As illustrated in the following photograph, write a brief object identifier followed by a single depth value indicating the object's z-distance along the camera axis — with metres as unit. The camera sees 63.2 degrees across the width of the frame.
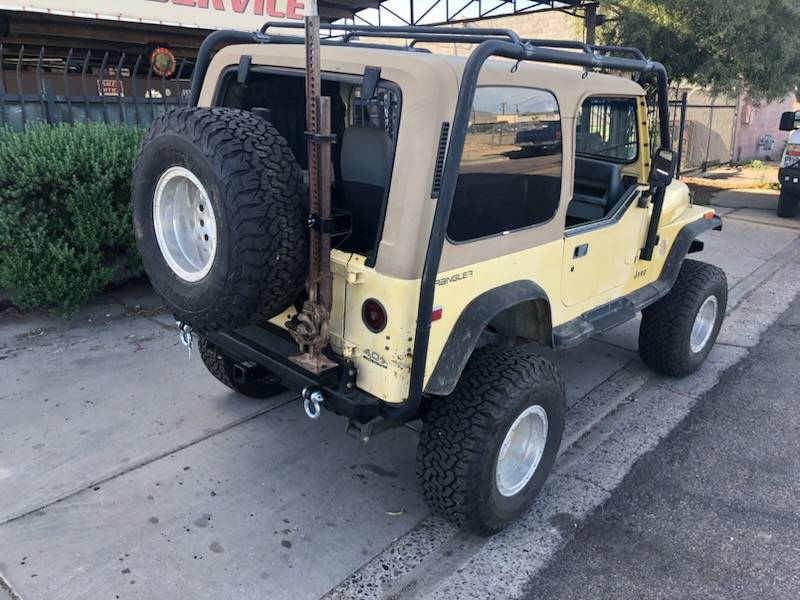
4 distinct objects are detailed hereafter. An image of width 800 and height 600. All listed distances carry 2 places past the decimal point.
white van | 10.36
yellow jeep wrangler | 2.47
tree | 9.27
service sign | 6.94
